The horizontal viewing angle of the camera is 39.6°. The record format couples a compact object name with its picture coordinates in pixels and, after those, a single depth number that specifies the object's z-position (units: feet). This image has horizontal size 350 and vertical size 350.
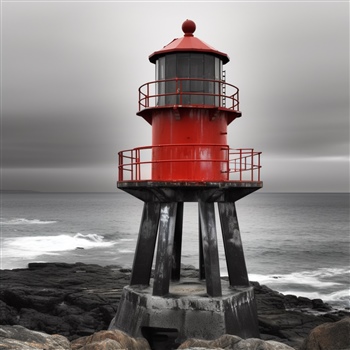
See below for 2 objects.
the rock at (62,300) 57.62
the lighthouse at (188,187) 39.55
